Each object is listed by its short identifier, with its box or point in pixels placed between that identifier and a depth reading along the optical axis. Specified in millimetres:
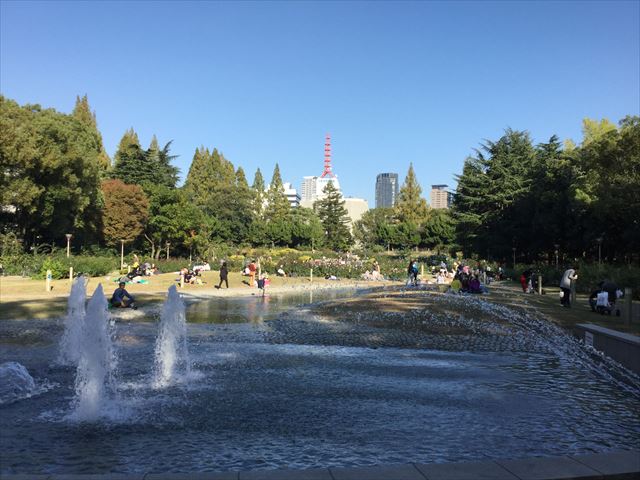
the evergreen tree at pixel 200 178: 81625
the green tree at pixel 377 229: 90600
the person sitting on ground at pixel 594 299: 18734
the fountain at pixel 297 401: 4891
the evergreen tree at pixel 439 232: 82750
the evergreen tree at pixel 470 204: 54594
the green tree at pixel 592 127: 48562
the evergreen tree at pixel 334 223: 84875
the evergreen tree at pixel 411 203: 97312
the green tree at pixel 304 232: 83688
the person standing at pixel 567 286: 19953
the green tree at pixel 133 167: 59656
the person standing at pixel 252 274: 31333
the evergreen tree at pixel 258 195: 86350
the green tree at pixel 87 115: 71625
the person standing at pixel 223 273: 27533
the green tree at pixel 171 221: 51938
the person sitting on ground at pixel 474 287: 25123
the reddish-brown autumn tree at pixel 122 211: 48031
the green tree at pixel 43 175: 32906
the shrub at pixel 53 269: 29750
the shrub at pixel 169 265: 44188
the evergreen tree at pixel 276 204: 88319
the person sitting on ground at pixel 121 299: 17828
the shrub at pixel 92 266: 32844
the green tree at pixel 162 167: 61969
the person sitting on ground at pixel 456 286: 25031
